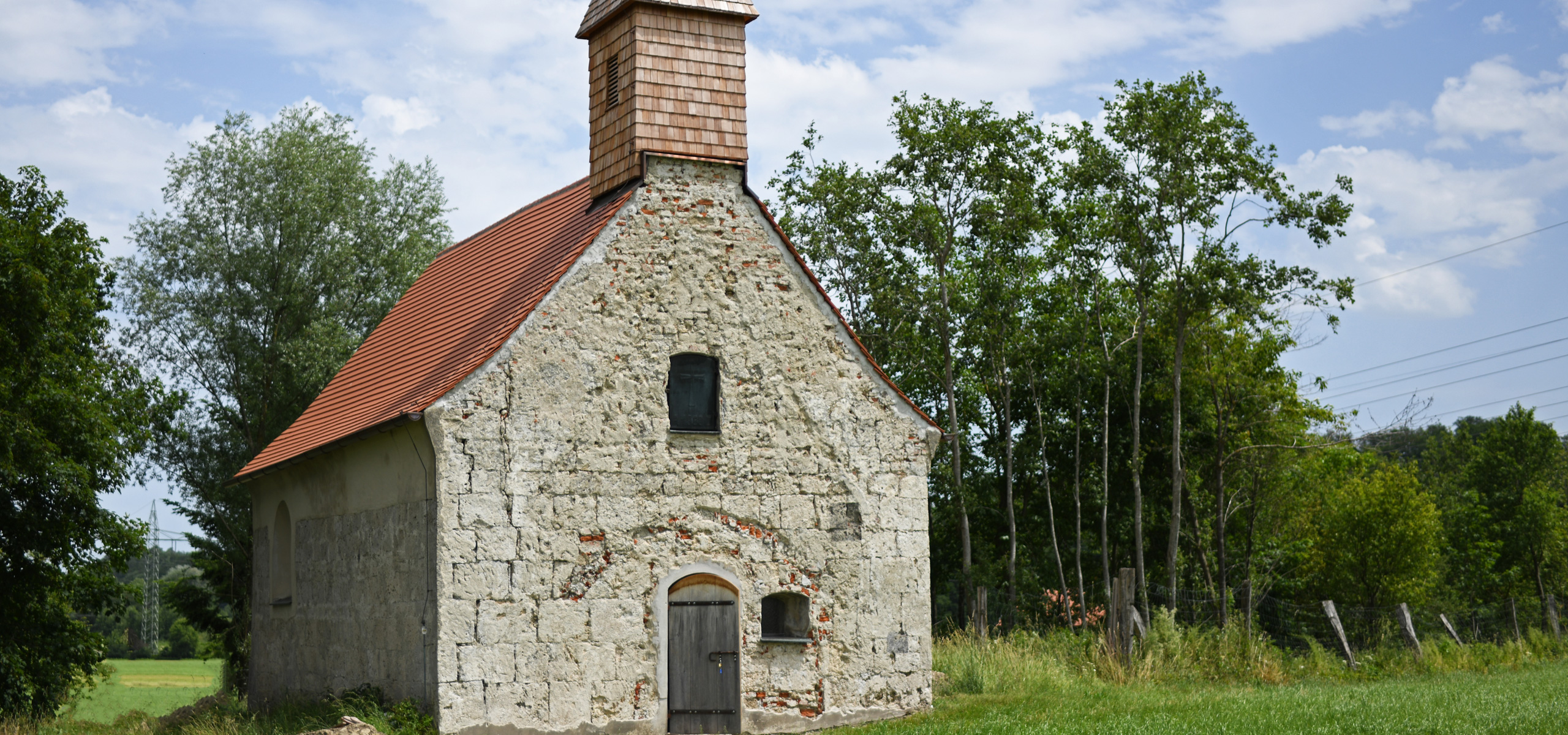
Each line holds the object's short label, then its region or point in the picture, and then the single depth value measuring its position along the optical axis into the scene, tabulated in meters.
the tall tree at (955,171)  27.38
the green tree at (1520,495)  42.62
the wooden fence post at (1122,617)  18.22
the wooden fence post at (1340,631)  20.52
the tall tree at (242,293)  30.72
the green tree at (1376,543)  37.47
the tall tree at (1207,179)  24.02
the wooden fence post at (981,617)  20.12
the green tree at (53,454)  20.34
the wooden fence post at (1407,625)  21.12
